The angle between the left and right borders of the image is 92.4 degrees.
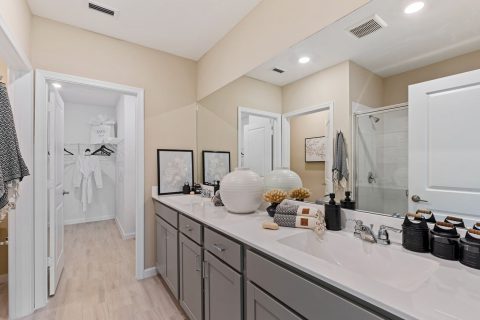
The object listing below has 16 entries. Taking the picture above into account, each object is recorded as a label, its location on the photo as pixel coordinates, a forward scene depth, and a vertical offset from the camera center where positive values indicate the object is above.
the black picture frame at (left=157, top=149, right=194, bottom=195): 2.60 -0.17
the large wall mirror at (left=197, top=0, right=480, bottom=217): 1.00 +0.36
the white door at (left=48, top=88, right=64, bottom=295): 2.10 -0.32
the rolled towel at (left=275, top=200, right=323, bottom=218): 1.34 -0.31
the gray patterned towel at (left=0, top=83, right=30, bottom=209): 1.23 +0.05
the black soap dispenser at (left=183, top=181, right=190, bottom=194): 2.68 -0.34
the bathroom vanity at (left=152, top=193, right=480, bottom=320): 0.67 -0.44
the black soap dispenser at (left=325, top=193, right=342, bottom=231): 1.30 -0.32
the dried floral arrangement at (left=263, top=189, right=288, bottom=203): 1.60 -0.26
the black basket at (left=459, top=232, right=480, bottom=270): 0.82 -0.33
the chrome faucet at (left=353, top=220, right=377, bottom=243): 1.13 -0.37
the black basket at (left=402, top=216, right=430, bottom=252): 0.97 -0.33
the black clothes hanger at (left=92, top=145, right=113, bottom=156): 4.86 +0.15
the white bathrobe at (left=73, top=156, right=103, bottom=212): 4.60 -0.34
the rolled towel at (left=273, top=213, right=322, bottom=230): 1.30 -0.36
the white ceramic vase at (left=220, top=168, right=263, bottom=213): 1.67 -0.24
